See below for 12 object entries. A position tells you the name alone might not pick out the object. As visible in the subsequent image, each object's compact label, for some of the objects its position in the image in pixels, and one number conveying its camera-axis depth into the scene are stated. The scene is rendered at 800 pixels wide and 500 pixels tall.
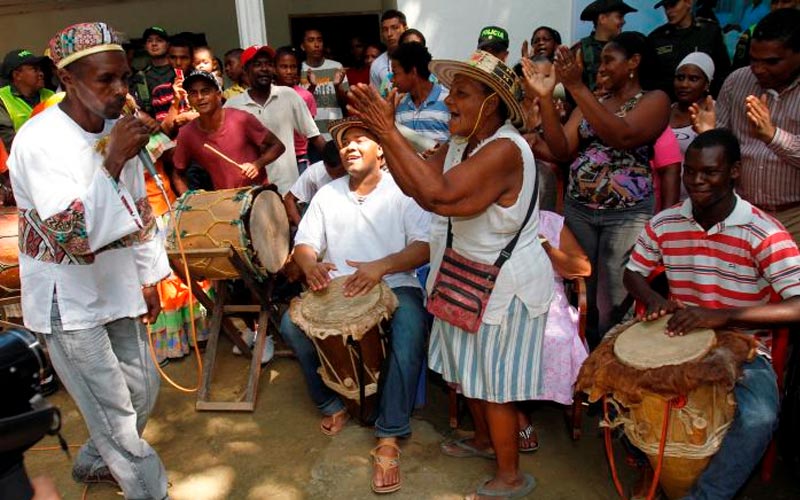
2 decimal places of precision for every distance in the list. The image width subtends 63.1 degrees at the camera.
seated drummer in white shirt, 3.51
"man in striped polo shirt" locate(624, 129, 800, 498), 2.57
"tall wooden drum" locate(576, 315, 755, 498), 2.43
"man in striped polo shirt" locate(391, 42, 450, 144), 4.95
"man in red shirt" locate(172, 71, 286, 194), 4.68
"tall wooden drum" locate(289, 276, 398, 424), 3.24
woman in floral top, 3.47
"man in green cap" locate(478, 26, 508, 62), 5.47
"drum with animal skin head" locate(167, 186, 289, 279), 3.96
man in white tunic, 2.53
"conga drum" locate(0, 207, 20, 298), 4.18
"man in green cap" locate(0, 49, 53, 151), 6.11
